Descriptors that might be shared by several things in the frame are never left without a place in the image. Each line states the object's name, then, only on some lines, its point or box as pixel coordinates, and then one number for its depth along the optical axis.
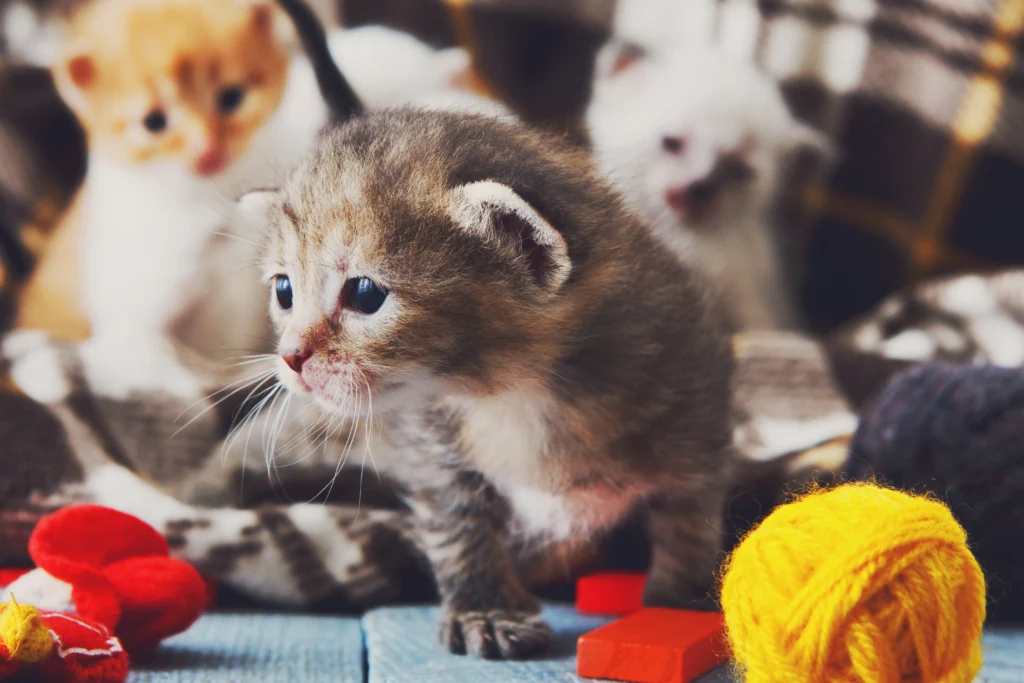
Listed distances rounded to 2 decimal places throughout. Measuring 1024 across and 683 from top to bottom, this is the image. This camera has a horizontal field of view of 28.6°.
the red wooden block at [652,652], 0.35
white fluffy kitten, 0.58
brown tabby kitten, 0.36
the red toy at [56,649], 0.33
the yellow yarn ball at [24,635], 0.33
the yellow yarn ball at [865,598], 0.32
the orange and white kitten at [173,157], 0.48
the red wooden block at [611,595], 0.42
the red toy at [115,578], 0.36
